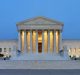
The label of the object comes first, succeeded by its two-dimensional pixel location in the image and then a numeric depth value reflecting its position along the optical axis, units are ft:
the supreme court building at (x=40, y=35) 226.38
